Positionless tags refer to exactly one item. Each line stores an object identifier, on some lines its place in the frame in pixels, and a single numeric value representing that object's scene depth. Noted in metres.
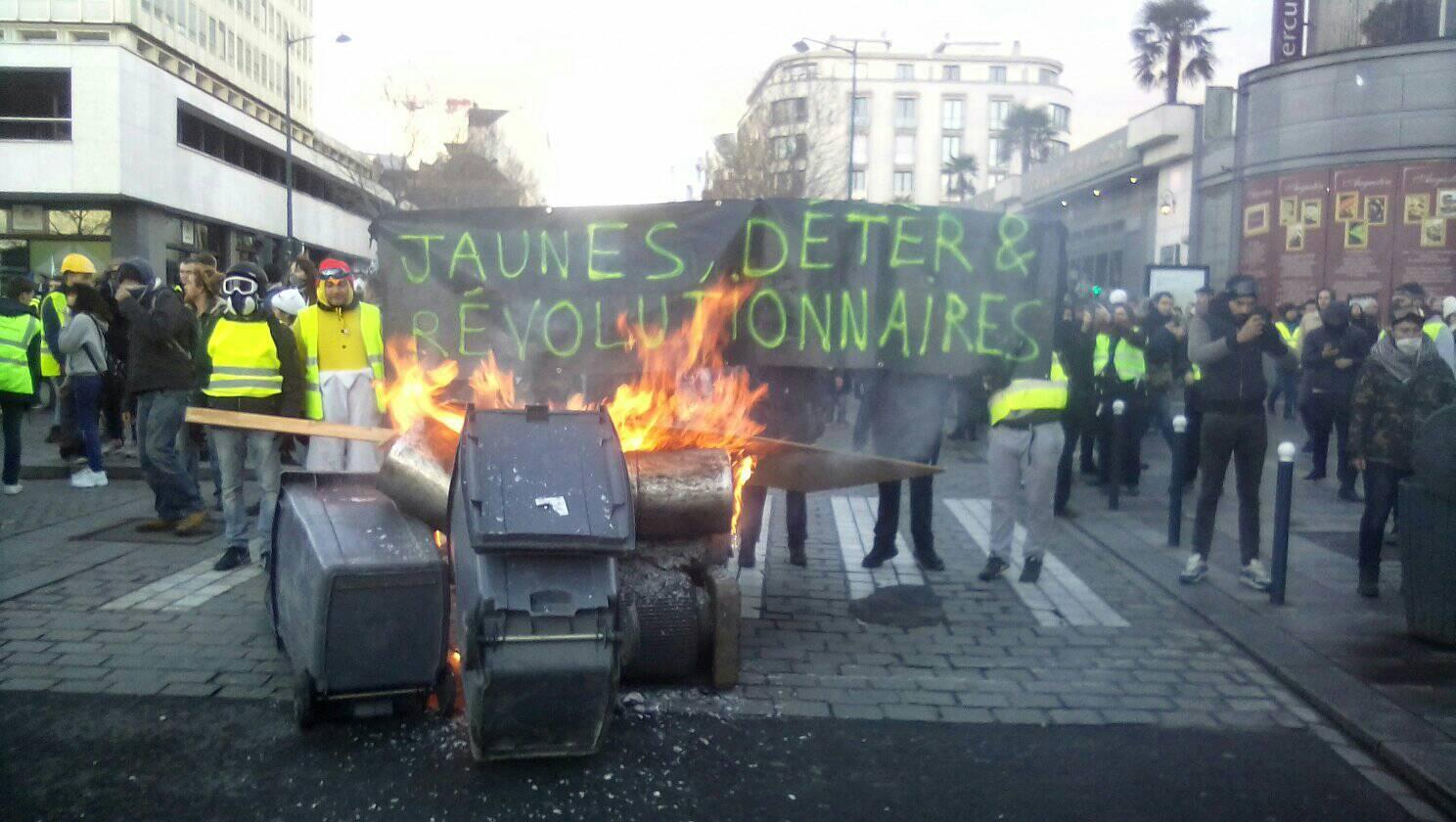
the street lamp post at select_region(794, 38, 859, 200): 38.12
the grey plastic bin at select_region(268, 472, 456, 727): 4.74
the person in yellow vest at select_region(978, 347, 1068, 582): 7.65
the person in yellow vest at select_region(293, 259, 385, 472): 7.73
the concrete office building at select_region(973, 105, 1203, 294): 31.25
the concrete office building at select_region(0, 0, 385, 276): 31.92
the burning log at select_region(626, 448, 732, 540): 5.42
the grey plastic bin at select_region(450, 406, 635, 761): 4.36
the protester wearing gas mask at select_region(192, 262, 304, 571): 7.57
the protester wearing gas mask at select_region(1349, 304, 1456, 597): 7.27
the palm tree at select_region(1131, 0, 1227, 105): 39.81
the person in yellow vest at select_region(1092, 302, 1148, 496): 11.55
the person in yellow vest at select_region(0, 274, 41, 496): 9.99
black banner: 6.91
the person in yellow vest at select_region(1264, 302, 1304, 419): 18.23
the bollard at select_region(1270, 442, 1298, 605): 7.12
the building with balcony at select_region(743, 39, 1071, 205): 110.44
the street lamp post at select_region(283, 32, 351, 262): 37.59
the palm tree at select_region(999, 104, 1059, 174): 69.75
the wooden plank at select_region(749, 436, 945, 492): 6.05
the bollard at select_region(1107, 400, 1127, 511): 10.66
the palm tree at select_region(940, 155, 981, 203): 79.81
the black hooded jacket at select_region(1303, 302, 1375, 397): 11.73
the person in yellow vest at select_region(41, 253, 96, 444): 10.58
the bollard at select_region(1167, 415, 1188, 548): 8.92
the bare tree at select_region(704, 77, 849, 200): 38.47
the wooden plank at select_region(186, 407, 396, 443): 6.15
